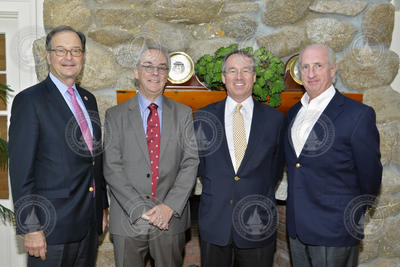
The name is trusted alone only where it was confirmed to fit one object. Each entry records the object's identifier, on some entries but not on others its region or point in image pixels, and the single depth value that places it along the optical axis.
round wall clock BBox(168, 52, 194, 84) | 2.39
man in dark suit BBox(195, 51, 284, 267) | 1.86
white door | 2.56
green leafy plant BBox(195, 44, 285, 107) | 2.20
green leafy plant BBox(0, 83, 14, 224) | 2.15
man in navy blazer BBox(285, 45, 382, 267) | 1.68
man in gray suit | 1.85
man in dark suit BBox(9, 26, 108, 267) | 1.56
